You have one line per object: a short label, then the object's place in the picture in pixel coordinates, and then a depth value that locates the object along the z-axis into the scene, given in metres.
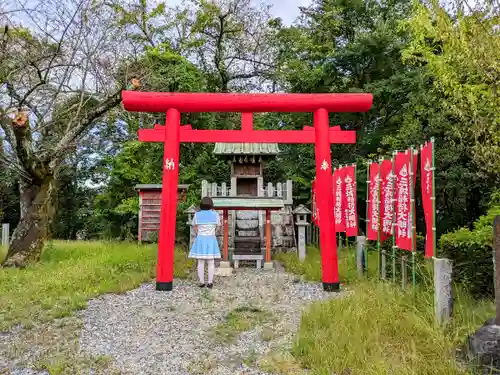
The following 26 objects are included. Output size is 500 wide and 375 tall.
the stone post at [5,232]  13.66
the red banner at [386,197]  6.66
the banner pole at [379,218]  7.20
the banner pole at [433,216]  4.98
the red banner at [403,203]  5.80
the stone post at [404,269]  5.81
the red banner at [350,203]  9.05
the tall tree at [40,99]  8.66
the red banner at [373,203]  7.35
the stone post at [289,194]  13.48
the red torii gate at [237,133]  7.07
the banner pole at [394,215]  6.39
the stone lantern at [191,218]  11.80
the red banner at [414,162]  5.67
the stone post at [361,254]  7.82
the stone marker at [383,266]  6.86
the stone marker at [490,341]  3.33
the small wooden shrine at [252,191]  12.64
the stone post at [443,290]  4.36
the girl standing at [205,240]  7.08
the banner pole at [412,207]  5.58
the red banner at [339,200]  9.87
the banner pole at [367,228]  7.84
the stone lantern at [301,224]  10.77
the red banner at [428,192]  5.07
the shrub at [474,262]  5.68
